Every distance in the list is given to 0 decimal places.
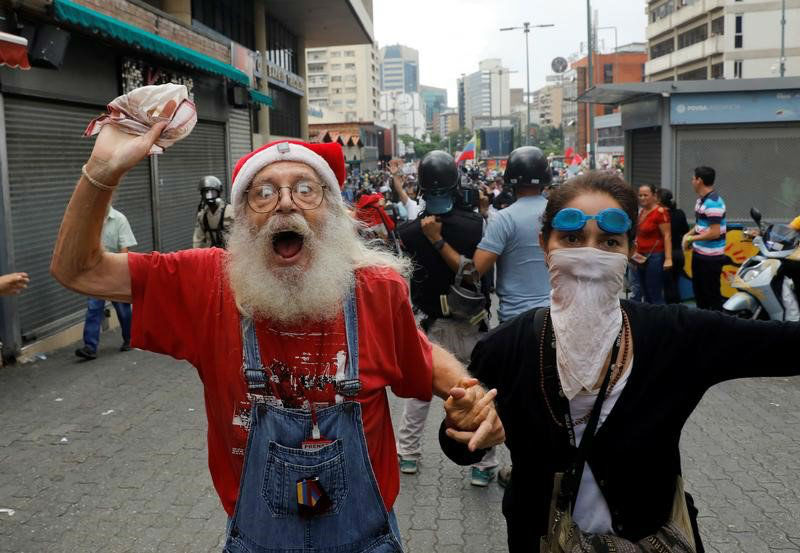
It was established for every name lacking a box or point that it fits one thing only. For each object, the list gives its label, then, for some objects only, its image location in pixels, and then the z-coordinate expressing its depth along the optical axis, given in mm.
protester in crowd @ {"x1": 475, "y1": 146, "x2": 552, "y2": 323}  4902
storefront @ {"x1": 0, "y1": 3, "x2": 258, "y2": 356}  8938
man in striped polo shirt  9320
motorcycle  8516
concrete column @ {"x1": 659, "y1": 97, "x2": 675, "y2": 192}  12953
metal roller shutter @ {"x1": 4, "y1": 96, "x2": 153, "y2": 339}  9078
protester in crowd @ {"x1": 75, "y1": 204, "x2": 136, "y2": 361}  9000
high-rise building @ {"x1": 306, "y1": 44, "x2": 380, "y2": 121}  143000
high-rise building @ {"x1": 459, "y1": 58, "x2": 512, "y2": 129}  109688
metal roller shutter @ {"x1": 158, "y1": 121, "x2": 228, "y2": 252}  13969
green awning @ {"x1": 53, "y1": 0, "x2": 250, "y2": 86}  8797
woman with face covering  2273
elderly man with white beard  2193
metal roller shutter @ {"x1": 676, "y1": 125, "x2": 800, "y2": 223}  12938
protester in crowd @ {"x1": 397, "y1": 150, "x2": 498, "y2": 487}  5250
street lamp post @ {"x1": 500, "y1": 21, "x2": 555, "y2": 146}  55469
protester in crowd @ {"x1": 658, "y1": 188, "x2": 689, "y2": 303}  9953
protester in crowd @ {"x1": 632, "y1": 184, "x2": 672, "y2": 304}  9883
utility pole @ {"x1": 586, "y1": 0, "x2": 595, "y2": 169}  28650
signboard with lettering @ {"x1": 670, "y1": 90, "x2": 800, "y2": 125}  12664
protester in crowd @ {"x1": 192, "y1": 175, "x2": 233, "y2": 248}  9984
